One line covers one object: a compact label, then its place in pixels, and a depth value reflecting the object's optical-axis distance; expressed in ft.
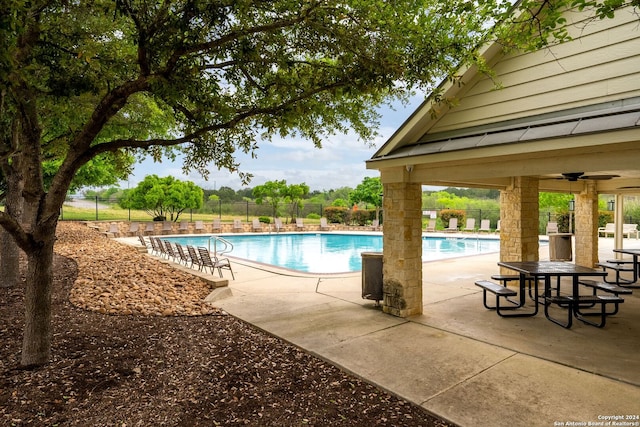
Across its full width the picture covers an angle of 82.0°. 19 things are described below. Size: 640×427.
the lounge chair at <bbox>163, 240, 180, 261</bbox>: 37.95
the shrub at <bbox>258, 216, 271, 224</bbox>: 91.30
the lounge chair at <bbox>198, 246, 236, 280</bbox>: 30.58
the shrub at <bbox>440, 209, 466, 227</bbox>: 88.28
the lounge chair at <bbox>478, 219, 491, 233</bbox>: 76.84
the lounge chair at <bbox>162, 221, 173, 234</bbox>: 76.18
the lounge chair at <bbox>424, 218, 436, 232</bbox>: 83.13
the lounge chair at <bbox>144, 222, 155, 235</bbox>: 73.56
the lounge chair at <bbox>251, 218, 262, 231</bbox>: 83.51
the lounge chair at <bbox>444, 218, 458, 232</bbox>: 79.82
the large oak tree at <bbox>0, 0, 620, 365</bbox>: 12.69
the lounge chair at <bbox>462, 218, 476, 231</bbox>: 78.18
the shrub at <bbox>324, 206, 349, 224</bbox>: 97.67
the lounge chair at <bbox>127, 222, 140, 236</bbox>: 72.02
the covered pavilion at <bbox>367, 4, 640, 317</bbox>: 13.79
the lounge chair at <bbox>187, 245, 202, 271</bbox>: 33.00
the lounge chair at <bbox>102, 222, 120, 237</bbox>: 68.22
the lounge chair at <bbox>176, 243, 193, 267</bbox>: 35.14
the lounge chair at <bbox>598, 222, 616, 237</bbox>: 66.33
